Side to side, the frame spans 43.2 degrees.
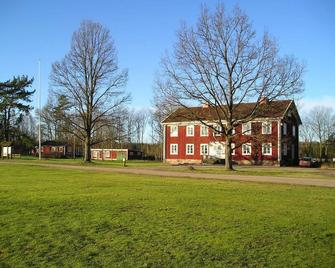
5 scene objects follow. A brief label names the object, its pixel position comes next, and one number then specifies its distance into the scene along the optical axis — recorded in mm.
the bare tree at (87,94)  50625
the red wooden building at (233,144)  54916
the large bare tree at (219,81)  36875
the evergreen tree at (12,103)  75500
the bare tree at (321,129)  84825
